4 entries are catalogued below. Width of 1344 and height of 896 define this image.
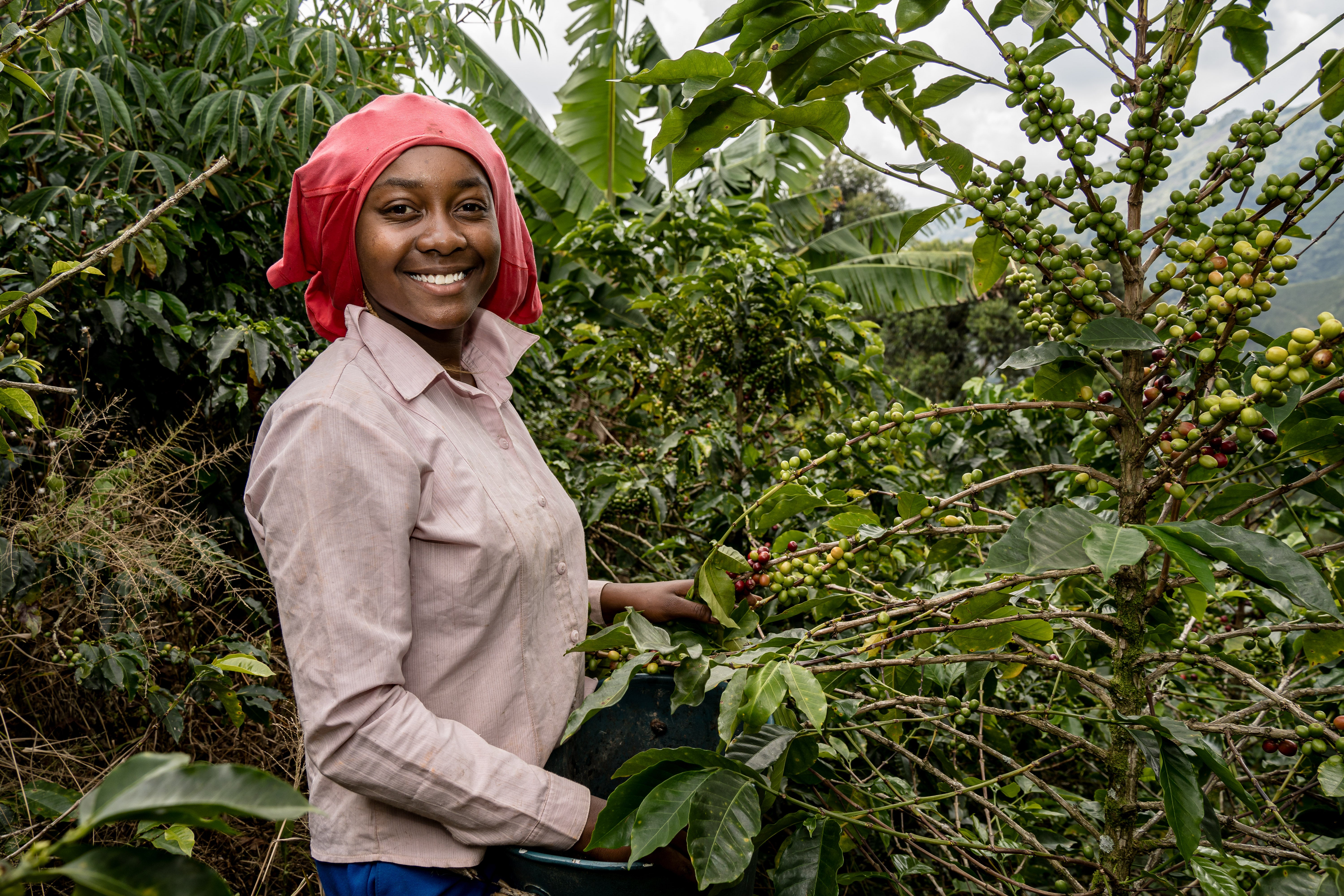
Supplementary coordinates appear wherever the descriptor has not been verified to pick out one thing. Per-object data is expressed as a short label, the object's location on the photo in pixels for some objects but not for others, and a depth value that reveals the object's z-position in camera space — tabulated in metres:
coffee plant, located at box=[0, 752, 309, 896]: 0.50
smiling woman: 1.14
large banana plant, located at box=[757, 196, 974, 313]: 8.73
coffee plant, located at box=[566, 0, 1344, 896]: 1.02
